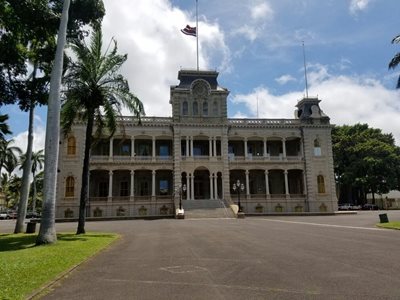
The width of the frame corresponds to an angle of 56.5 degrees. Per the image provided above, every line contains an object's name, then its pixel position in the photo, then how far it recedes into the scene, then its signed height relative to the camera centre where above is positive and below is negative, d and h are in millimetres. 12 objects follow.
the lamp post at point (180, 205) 37375 +740
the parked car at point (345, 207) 60325 +371
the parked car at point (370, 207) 60006 +299
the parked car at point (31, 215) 54928 +21
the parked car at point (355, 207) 60381 +334
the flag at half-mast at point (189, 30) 44312 +21422
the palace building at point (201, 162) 44000 +6080
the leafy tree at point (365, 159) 58688 +8007
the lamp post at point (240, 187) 38634 +2586
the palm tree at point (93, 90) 20656 +6954
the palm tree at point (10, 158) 61625 +9596
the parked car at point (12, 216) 64500 +14
